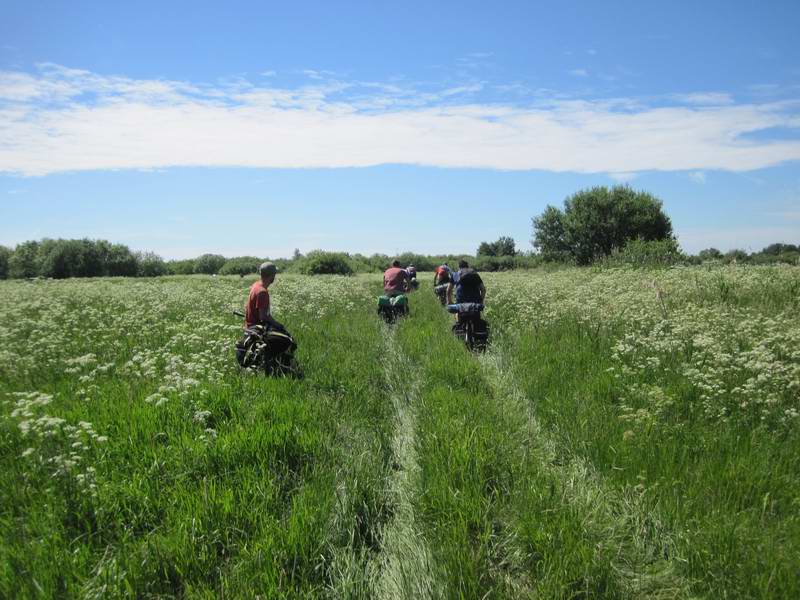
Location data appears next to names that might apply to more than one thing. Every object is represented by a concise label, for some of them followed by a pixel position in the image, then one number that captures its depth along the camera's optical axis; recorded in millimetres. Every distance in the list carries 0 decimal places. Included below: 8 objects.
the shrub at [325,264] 64312
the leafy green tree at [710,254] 34894
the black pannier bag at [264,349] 7664
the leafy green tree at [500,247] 96625
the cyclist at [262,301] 7832
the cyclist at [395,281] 15070
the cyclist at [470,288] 11469
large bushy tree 60062
